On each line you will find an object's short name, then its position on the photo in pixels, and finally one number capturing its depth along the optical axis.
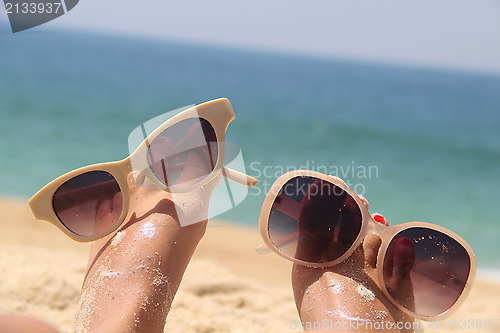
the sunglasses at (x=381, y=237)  1.15
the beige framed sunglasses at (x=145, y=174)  1.16
